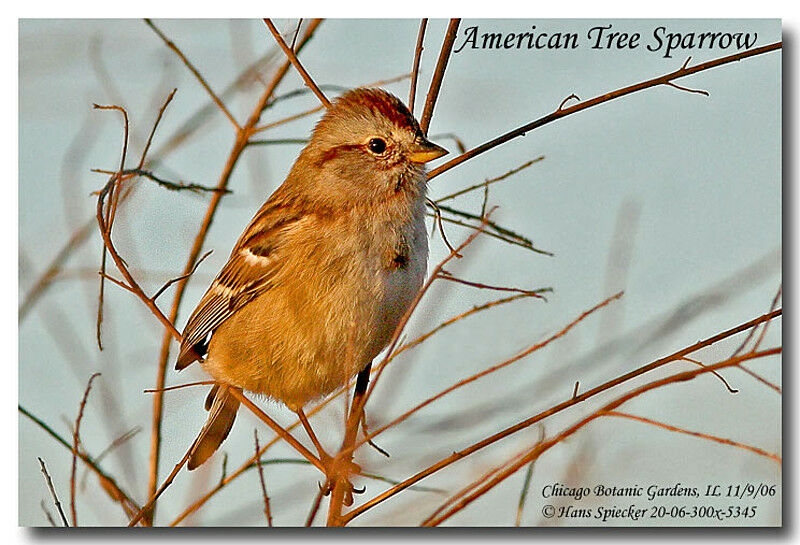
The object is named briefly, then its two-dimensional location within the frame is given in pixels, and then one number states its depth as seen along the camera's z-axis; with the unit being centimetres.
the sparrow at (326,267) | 417
